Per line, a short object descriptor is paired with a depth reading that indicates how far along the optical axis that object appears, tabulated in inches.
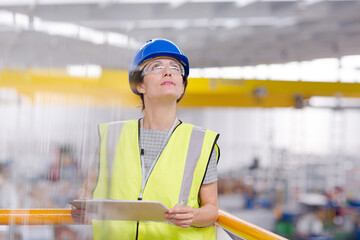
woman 102.6
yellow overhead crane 383.0
